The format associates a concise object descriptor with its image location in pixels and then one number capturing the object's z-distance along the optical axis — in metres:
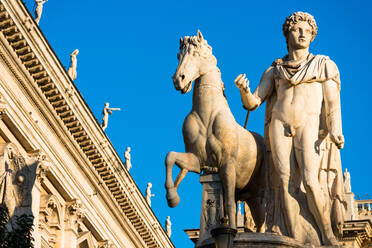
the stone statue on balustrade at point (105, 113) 42.53
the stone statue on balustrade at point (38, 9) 34.47
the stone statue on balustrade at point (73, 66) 37.69
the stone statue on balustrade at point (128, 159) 46.36
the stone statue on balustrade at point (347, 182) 53.24
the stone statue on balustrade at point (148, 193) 49.97
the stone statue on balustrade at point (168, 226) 53.88
